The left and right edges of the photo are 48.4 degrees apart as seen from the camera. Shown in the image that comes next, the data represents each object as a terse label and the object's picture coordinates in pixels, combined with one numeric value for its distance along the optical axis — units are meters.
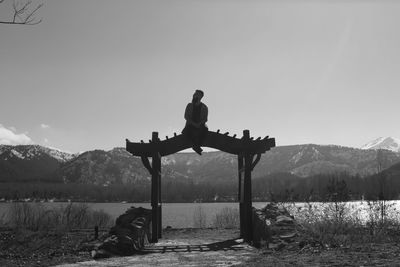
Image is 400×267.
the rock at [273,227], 11.87
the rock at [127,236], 12.00
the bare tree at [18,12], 7.04
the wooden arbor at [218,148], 15.42
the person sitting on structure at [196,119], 15.07
